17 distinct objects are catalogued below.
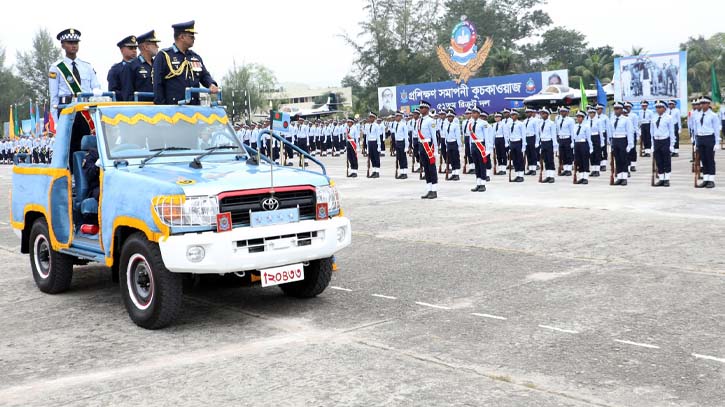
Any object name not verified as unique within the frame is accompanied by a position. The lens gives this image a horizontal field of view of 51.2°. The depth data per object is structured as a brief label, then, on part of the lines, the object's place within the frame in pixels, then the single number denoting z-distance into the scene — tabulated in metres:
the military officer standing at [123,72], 9.66
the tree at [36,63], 110.00
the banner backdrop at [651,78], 34.41
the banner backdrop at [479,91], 42.44
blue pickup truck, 6.12
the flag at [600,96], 25.13
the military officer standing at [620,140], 17.91
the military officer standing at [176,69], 8.53
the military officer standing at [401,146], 23.38
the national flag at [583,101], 27.04
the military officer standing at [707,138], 16.39
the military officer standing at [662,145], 17.23
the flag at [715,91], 28.91
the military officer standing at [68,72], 9.96
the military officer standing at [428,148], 16.41
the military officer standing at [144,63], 9.55
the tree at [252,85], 86.25
